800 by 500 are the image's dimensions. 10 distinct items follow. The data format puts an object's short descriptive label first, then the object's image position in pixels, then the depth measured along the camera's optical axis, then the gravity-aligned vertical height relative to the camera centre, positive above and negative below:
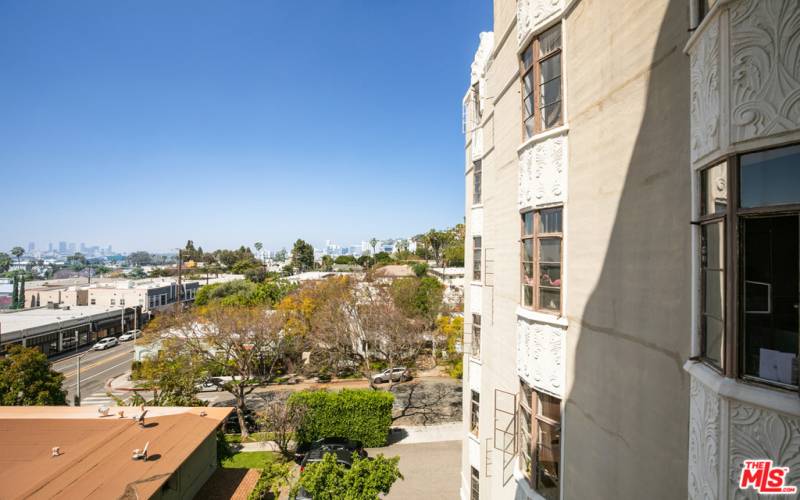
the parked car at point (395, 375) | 26.03 -8.91
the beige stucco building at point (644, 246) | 2.29 +0.06
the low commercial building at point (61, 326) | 30.34 -6.94
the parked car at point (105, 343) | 36.00 -9.23
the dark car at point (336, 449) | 13.76 -8.05
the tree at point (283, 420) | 15.82 -7.44
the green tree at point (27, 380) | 15.70 -5.69
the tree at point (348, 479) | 7.67 -4.95
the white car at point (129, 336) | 39.55 -9.17
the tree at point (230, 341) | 19.86 -5.06
